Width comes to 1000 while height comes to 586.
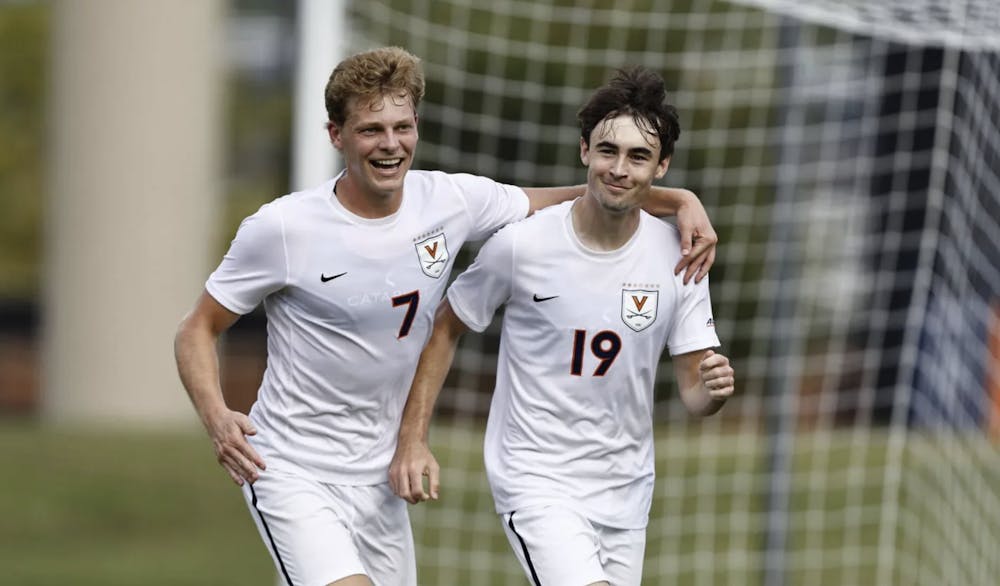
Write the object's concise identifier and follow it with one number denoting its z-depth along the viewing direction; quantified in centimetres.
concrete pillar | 4069
